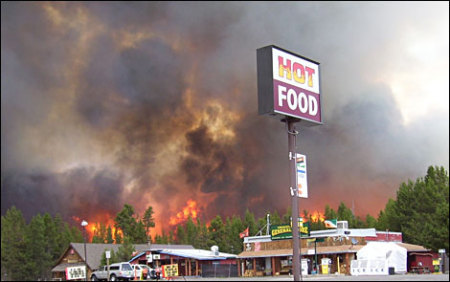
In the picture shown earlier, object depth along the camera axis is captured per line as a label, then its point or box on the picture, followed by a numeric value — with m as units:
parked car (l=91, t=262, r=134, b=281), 57.31
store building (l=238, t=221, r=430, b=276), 62.62
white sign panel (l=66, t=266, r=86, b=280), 59.18
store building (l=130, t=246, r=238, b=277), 73.50
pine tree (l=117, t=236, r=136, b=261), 74.31
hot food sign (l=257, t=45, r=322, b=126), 21.66
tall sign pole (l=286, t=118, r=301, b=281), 20.95
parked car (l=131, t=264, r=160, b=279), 59.67
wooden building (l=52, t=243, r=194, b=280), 84.44
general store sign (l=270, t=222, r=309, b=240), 69.69
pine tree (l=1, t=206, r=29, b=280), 96.25
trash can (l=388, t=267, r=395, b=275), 55.30
